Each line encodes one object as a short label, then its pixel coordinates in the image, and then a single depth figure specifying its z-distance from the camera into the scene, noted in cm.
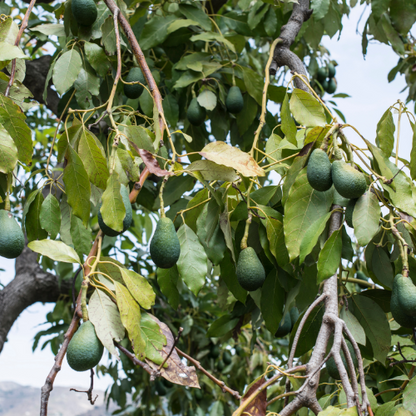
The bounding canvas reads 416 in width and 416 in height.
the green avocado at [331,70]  301
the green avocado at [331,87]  305
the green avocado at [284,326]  124
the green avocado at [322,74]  289
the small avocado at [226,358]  327
